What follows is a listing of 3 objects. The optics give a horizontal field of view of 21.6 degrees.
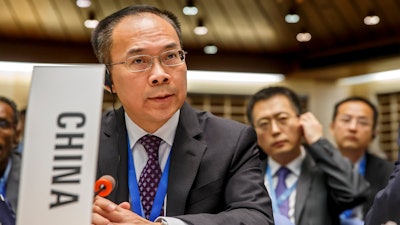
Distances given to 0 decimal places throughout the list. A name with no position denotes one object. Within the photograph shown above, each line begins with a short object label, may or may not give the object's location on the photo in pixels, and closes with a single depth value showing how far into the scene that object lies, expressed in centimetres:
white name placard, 193
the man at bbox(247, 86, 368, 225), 541
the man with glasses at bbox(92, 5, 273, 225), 311
